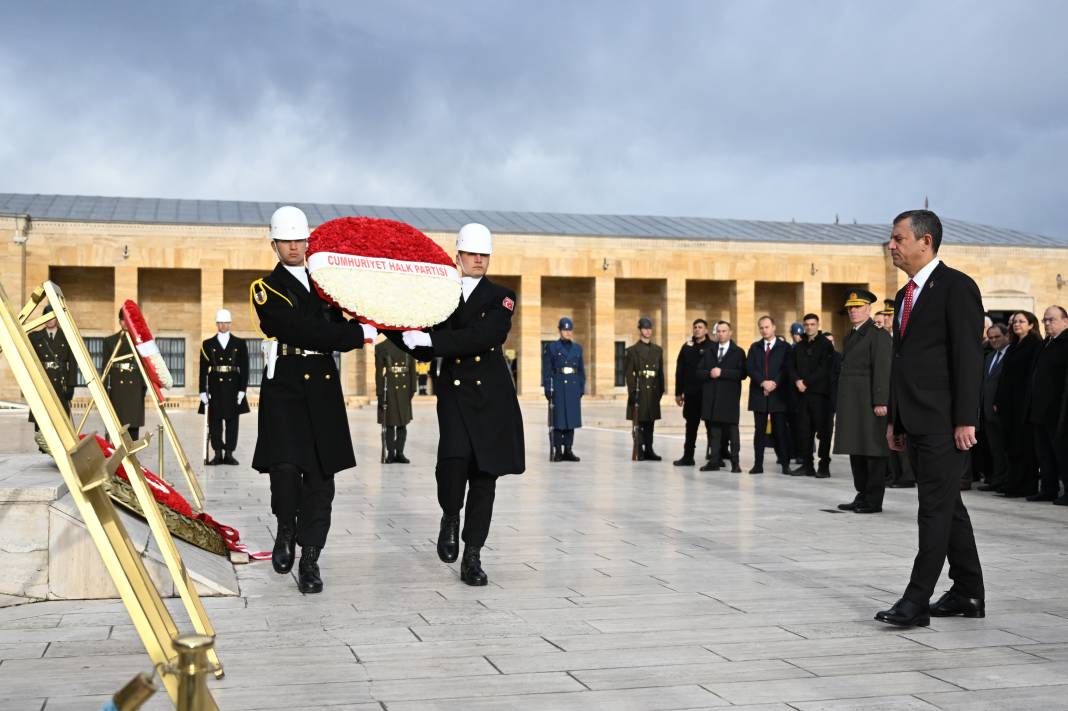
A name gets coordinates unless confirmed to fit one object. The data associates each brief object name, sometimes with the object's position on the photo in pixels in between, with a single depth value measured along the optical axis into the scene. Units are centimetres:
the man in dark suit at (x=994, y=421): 1215
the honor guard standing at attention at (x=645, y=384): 1596
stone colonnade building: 3950
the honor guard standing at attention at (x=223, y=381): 1451
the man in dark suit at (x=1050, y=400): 1097
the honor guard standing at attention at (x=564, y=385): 1588
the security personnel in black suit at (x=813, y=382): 1401
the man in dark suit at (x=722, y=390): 1448
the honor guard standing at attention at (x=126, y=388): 1477
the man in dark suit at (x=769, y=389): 1431
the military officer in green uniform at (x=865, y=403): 1005
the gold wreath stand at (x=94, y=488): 300
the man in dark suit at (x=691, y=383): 1527
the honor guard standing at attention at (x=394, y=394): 1552
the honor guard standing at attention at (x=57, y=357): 1525
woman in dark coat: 1155
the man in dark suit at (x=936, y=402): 534
